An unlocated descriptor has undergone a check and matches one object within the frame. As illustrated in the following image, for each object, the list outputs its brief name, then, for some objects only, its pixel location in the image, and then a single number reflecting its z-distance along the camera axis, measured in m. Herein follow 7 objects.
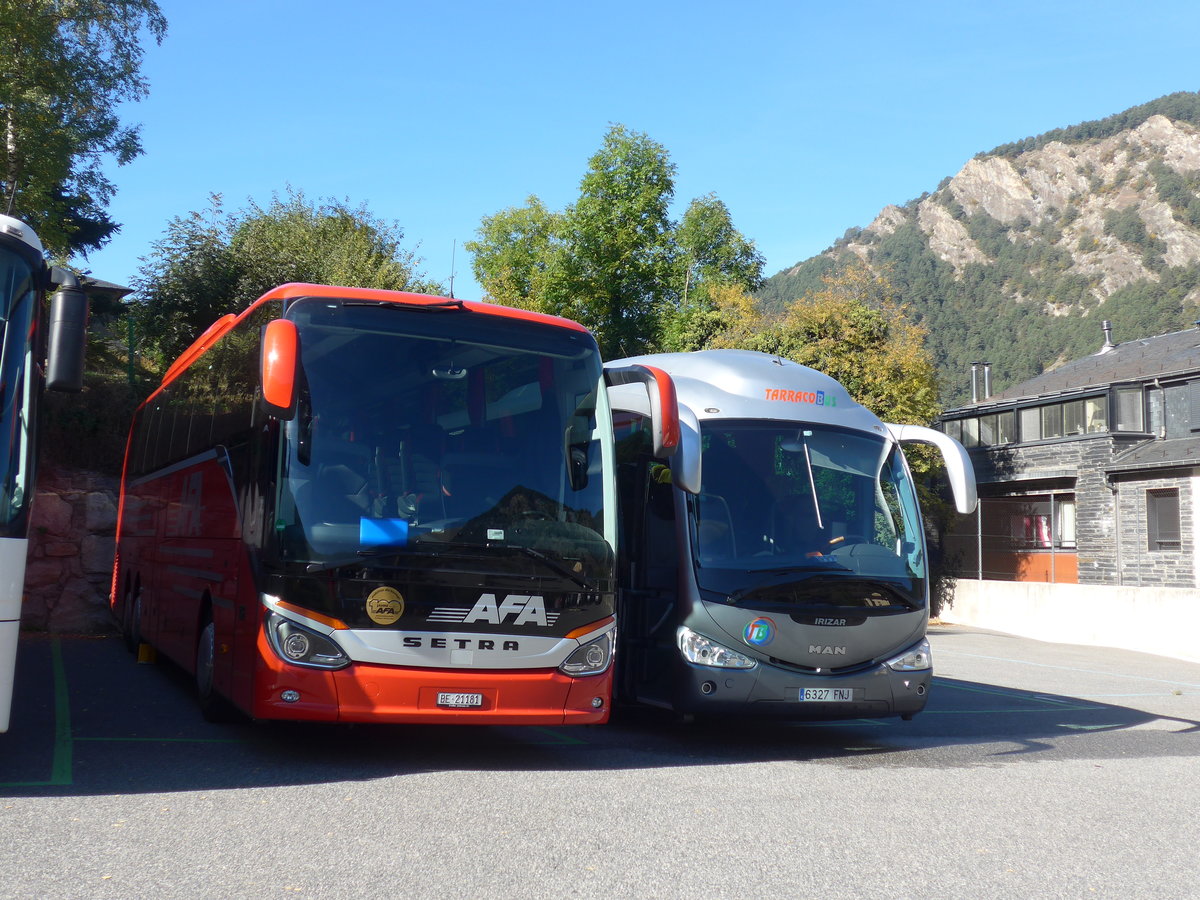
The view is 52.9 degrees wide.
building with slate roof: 30.30
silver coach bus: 8.90
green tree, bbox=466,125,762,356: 45.66
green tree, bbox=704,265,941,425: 30.02
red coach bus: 7.41
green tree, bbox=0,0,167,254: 17.67
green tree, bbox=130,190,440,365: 29.95
